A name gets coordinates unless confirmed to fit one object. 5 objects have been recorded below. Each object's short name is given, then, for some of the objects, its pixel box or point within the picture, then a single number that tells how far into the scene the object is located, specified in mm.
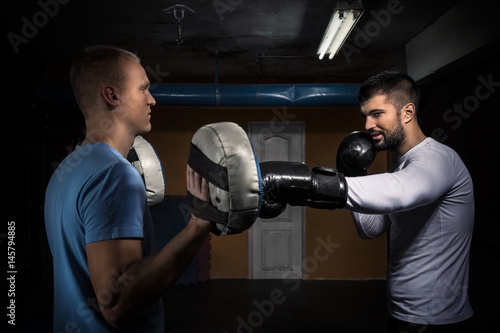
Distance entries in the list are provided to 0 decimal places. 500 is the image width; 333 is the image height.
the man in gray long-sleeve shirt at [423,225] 1530
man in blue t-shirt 888
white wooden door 5379
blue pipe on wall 4168
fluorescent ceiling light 2520
